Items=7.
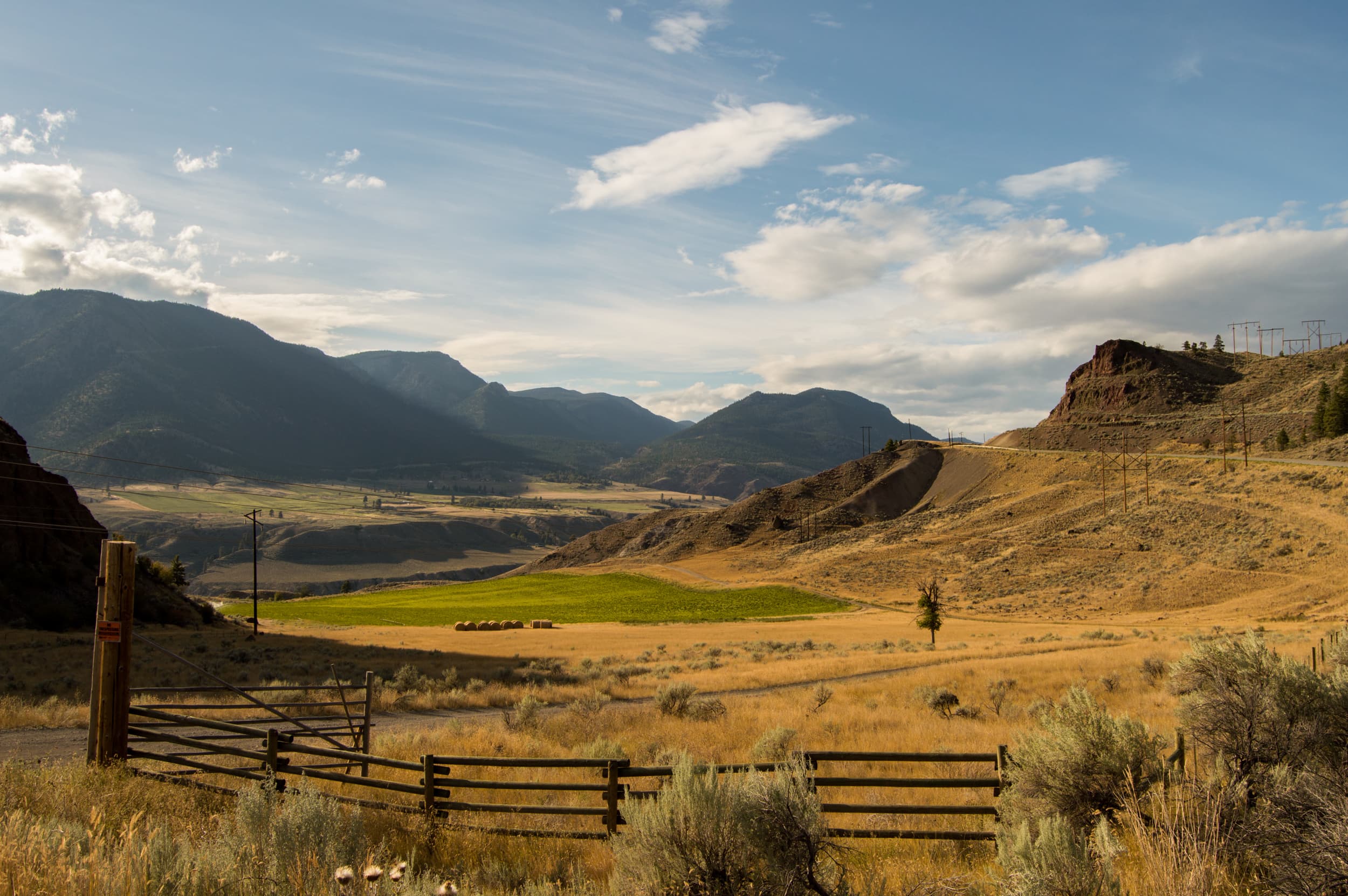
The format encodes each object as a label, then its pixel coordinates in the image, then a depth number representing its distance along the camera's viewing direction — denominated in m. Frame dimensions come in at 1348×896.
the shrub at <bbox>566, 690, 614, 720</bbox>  18.22
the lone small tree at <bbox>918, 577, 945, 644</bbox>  42.00
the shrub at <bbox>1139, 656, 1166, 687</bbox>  21.84
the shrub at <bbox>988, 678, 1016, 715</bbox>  19.72
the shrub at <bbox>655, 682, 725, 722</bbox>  18.69
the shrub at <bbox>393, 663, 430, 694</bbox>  24.50
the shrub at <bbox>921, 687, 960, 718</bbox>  19.48
